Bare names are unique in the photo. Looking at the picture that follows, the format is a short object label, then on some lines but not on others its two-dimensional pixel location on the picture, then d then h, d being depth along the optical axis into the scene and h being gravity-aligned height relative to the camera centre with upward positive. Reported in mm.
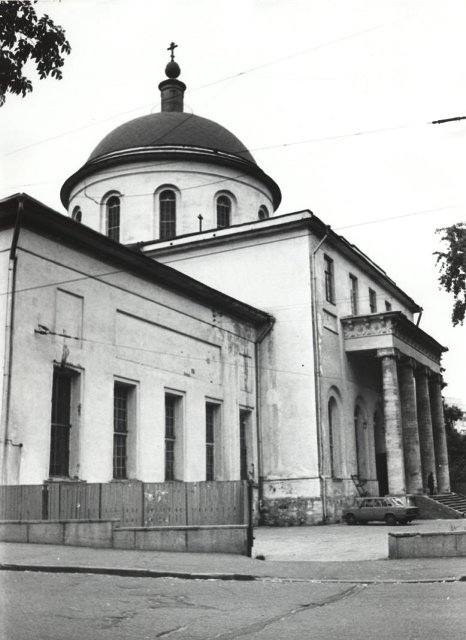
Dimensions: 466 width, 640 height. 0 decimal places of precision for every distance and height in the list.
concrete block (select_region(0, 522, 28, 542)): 17547 -978
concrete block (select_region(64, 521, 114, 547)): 17297 -1036
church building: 21078 +4996
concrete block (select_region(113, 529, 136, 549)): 17188 -1165
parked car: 27606 -1103
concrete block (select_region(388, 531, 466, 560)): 15422 -1301
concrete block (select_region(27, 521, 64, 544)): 17344 -1005
